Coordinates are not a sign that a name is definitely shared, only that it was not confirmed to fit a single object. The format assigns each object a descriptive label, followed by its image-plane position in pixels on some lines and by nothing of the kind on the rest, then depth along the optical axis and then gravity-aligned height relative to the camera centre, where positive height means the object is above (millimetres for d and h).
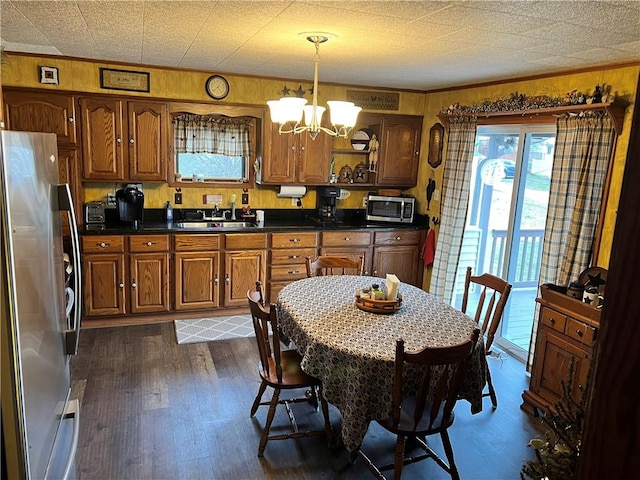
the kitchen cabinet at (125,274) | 4383 -1113
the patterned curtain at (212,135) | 5000 +275
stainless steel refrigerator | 1223 -503
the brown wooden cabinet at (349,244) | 5145 -833
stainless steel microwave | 5473 -445
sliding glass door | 4176 -364
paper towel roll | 5301 -289
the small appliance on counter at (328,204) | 5371 -424
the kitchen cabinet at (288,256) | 4973 -961
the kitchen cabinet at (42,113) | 4156 +337
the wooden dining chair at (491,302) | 3076 -863
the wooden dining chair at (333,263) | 3885 -788
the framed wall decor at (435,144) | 5207 +310
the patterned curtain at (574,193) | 3340 -103
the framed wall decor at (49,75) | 4211 +681
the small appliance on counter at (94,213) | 4539 -558
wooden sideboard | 2977 -1082
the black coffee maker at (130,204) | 4555 -456
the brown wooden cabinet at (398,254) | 5363 -956
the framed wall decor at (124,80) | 4391 +708
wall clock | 4746 +738
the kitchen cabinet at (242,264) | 4809 -1037
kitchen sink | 4923 -677
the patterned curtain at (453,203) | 4688 -299
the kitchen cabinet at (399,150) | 5414 +231
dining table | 2361 -913
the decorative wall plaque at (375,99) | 5269 +775
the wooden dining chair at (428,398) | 2170 -1128
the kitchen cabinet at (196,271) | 4660 -1106
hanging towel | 5312 -833
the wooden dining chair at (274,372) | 2627 -1229
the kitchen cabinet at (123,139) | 4422 +156
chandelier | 2812 +333
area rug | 4391 -1611
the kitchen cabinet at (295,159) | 5055 +66
